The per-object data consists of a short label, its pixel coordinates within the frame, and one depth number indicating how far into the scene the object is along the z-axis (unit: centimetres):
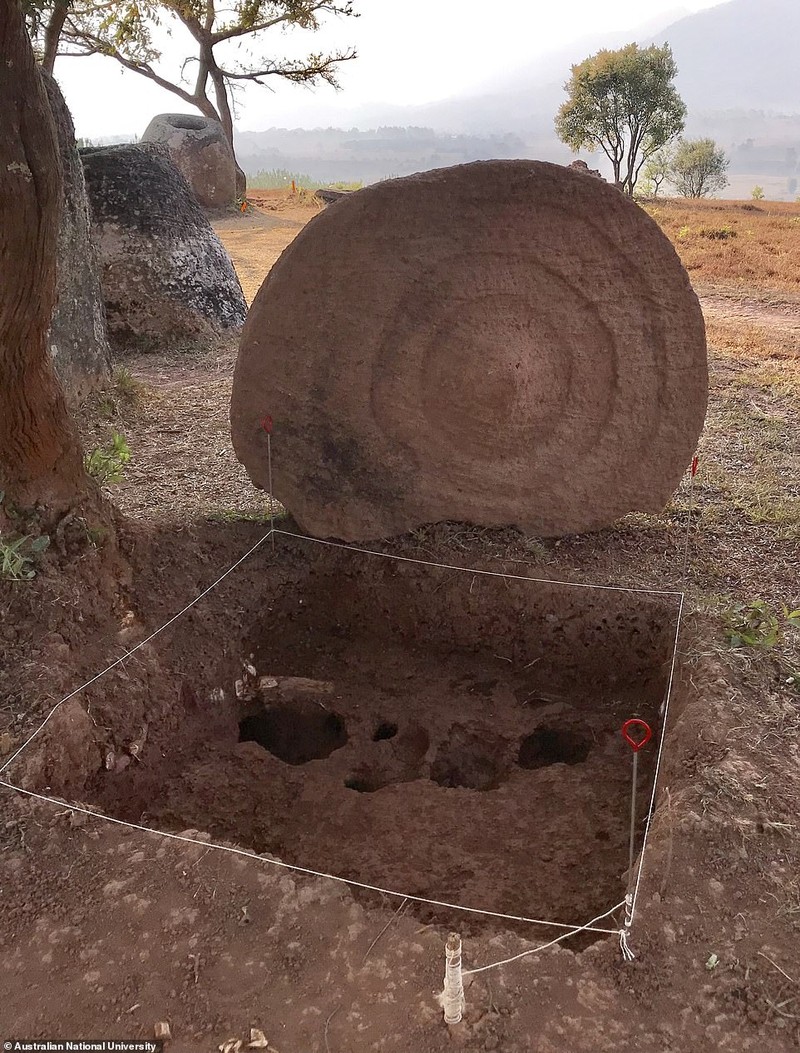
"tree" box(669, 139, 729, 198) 2573
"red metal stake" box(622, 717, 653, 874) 344
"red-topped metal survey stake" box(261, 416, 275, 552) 377
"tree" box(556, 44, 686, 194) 1727
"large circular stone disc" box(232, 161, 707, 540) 339
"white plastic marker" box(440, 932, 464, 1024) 184
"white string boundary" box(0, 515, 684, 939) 233
